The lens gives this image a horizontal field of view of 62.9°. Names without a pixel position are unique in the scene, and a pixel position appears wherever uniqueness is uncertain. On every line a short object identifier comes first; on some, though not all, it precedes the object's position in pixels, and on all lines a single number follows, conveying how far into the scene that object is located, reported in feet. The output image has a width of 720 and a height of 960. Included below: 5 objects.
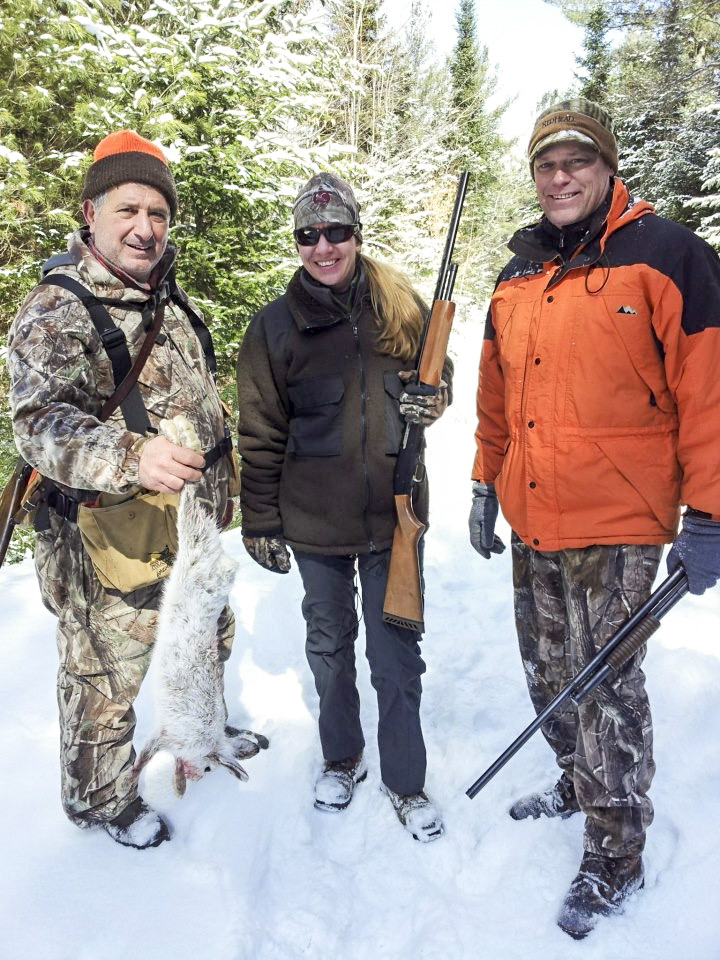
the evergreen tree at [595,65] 67.51
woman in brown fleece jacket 7.98
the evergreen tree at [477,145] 65.00
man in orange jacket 6.19
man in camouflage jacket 5.64
